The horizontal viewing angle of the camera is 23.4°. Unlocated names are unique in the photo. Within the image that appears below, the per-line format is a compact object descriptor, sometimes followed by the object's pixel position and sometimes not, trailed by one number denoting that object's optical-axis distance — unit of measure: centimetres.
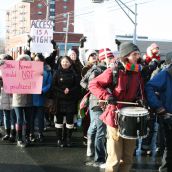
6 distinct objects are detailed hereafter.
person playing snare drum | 524
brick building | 11819
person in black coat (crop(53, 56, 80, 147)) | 831
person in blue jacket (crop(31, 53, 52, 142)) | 866
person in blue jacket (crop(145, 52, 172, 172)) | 547
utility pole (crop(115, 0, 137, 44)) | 2880
